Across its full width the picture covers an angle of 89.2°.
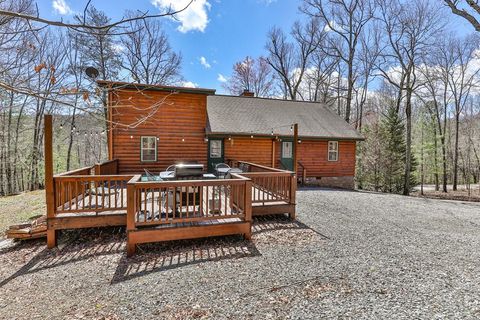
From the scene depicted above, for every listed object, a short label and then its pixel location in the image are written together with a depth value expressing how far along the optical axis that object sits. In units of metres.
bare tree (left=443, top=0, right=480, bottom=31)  8.69
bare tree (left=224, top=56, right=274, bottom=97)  25.86
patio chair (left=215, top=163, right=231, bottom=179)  7.99
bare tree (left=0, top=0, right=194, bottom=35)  2.12
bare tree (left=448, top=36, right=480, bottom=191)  17.14
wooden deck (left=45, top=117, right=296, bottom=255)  4.45
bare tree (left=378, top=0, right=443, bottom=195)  14.12
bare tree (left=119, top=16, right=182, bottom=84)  18.64
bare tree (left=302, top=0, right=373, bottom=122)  18.88
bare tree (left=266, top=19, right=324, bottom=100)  22.48
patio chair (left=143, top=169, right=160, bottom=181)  6.14
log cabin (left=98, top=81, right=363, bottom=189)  10.40
